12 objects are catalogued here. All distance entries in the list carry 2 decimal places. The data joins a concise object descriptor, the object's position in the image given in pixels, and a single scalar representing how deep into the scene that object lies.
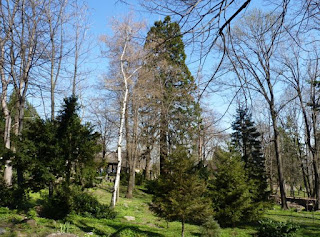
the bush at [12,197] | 9.30
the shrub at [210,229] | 8.84
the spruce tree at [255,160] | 16.62
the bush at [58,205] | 9.63
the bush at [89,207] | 10.60
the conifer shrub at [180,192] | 9.09
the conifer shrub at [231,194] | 11.70
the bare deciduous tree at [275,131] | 15.19
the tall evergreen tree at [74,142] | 10.26
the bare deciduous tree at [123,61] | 14.91
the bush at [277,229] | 9.28
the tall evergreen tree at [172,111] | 18.13
